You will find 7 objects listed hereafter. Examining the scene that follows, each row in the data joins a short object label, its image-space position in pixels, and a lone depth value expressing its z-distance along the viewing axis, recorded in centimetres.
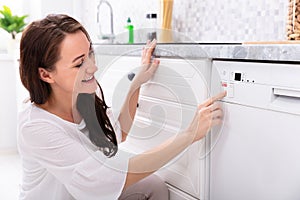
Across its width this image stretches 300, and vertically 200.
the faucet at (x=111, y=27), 255
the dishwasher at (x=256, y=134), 95
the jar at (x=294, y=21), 125
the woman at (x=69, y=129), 108
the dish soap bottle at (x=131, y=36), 215
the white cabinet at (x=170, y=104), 125
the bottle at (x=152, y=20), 226
